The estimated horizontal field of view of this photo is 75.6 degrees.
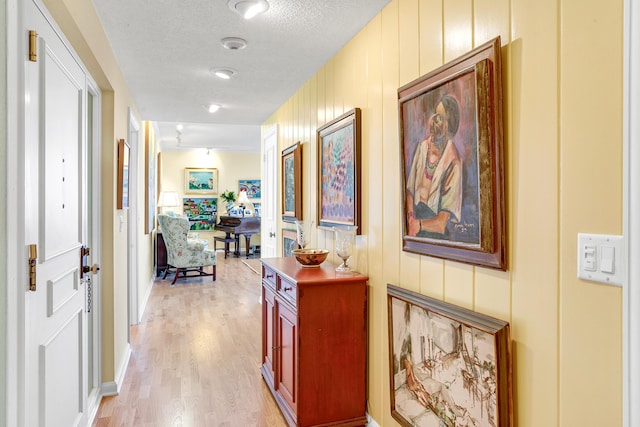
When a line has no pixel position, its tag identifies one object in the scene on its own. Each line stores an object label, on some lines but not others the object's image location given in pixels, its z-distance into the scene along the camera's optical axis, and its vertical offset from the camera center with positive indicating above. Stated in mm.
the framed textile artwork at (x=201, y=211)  10078 +11
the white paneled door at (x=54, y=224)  1433 -50
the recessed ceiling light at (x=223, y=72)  3065 +1055
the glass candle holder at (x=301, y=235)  3160 -192
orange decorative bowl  2621 -299
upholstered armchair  6441 -600
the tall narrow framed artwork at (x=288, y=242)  3712 -289
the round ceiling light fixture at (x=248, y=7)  2021 +1023
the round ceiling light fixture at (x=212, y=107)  4195 +1082
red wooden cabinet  2246 -764
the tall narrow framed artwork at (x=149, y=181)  5250 +439
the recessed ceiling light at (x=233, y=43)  2498 +1038
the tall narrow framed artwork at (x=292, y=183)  3523 +259
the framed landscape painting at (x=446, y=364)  1316 -584
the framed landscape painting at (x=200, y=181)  10086 +758
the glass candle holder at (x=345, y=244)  2449 -197
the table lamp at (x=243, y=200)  10117 +278
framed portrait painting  1339 +184
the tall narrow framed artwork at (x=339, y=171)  2424 +261
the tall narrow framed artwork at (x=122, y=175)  2953 +274
